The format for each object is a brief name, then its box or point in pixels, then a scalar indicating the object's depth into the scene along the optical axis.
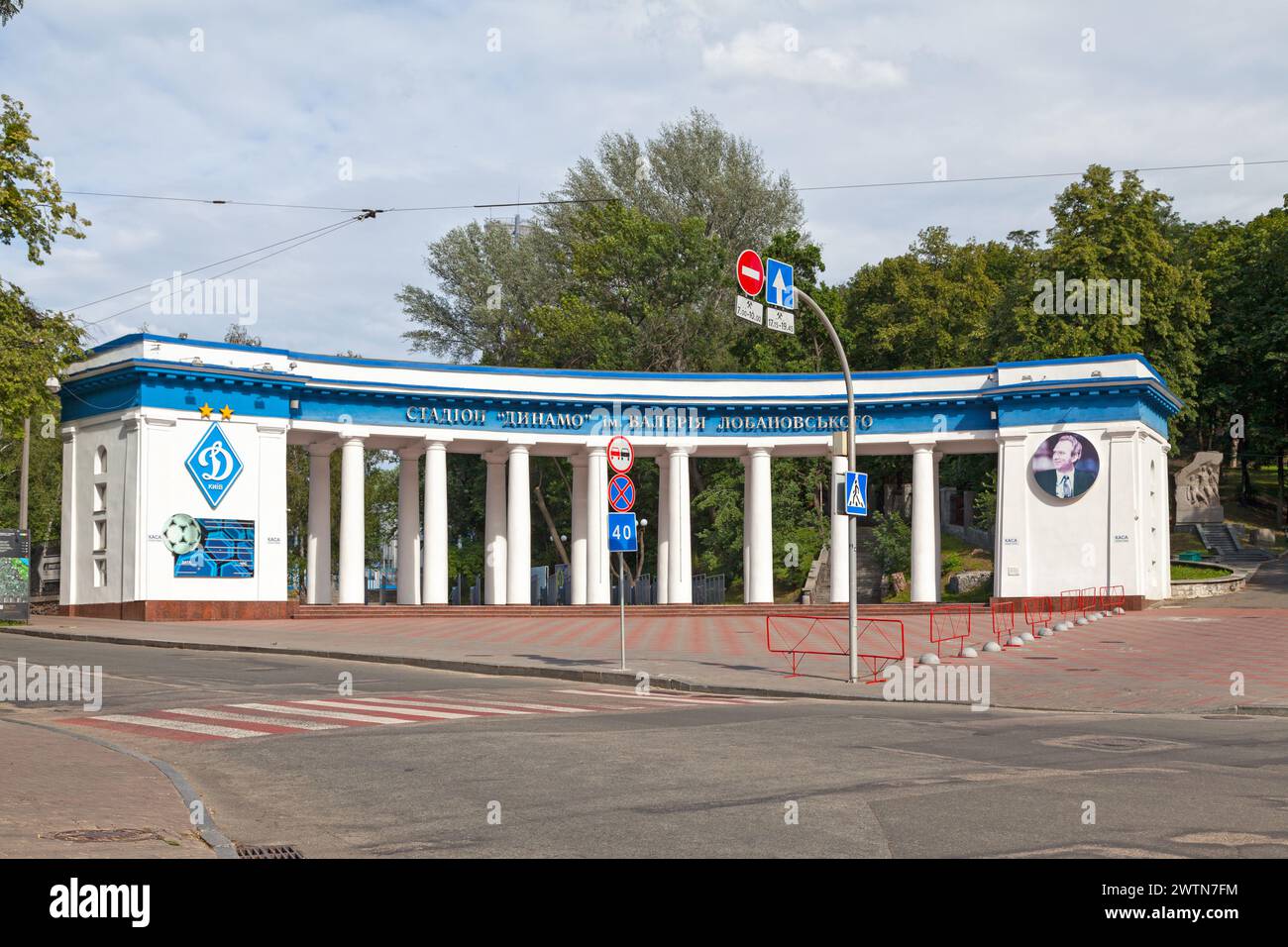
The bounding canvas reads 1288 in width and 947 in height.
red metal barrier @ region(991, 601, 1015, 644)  34.32
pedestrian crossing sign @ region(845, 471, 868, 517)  24.05
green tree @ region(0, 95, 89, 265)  36.19
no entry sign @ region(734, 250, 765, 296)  21.50
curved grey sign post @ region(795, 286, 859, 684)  23.23
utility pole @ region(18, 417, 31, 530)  45.77
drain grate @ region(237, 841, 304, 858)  8.94
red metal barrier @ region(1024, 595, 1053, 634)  44.72
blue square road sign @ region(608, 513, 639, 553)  25.14
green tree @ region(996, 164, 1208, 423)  62.88
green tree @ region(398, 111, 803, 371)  71.19
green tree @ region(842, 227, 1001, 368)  77.12
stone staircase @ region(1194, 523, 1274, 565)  64.56
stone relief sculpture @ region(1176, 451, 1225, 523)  73.06
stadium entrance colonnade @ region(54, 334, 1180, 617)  45.09
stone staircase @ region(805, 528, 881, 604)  65.19
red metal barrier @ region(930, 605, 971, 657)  33.84
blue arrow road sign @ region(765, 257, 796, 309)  22.39
